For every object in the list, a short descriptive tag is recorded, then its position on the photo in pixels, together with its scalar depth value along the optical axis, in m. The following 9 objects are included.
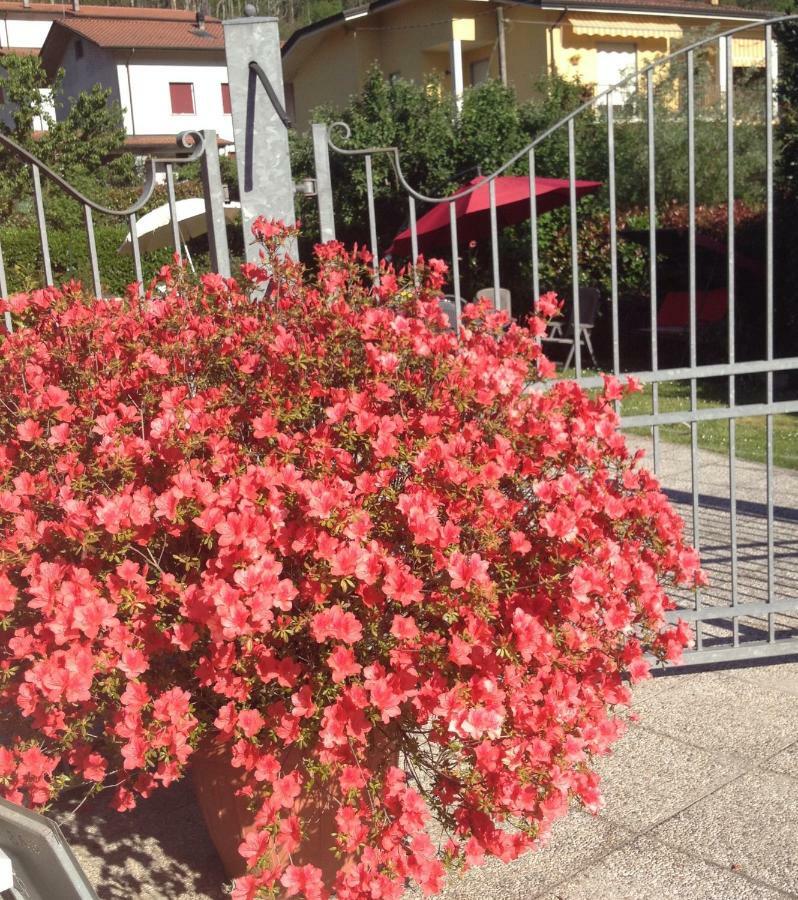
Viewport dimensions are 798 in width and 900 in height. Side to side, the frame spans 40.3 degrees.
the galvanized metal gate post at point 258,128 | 3.77
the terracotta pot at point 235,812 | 2.69
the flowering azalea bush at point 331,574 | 2.25
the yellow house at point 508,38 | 26.41
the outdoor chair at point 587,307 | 13.34
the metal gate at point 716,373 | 3.95
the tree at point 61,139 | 24.27
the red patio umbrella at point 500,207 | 9.98
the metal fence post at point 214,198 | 3.76
